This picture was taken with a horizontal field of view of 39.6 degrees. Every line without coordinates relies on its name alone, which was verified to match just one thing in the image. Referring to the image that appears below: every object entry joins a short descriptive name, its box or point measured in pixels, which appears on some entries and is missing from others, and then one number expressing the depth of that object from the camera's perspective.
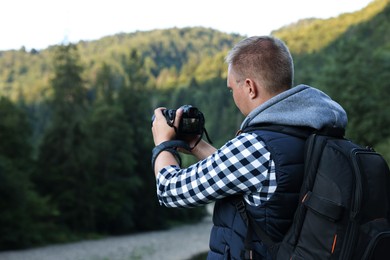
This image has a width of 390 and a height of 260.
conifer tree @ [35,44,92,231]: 36.25
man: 2.09
